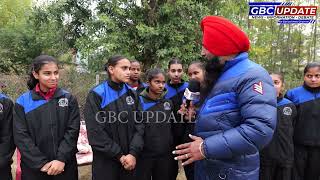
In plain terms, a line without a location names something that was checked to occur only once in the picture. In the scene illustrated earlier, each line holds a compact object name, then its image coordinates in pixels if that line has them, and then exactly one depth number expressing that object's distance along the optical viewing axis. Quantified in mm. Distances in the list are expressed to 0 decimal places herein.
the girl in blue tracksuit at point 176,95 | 2871
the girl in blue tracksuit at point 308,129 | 2699
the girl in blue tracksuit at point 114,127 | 2306
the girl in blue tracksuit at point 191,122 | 2727
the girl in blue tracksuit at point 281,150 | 2609
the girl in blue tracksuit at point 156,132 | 2622
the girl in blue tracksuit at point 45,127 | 2137
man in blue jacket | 1254
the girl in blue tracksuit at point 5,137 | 2220
